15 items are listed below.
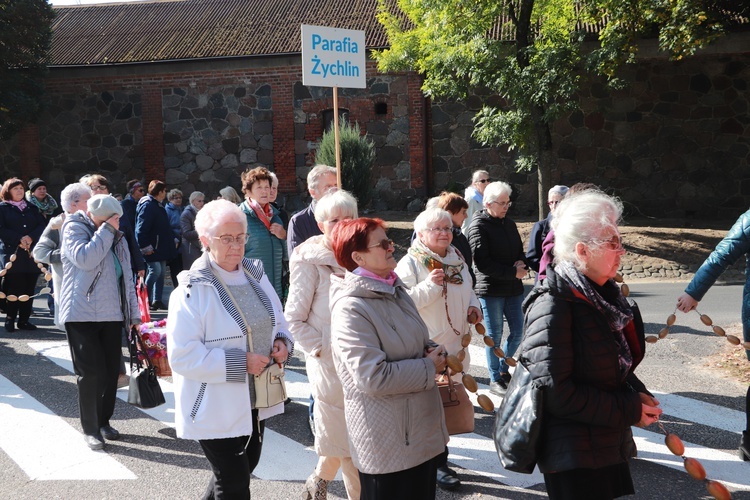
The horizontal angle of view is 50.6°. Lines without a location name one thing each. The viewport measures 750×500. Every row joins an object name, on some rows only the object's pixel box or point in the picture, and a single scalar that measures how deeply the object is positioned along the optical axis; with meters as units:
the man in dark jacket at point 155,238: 12.25
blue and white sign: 7.76
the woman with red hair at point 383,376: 3.62
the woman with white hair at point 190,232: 13.05
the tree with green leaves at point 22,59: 22.42
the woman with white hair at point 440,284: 5.41
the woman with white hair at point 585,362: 3.34
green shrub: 19.70
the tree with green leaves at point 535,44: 15.24
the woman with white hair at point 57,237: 6.29
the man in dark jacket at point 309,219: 6.47
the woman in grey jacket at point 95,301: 6.00
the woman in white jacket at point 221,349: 3.95
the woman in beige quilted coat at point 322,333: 4.52
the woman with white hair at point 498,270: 7.24
